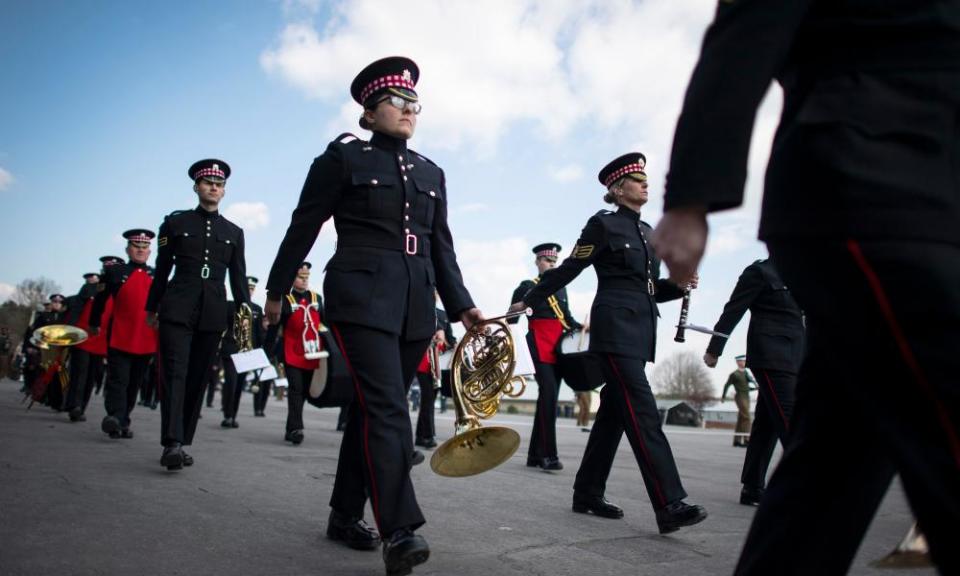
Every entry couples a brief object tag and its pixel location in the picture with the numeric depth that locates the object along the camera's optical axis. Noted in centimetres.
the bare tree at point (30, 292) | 6856
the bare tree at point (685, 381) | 8231
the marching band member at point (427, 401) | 1018
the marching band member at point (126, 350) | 830
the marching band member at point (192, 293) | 630
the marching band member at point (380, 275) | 352
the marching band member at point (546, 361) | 819
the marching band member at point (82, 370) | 1095
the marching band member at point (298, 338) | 977
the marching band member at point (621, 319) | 496
